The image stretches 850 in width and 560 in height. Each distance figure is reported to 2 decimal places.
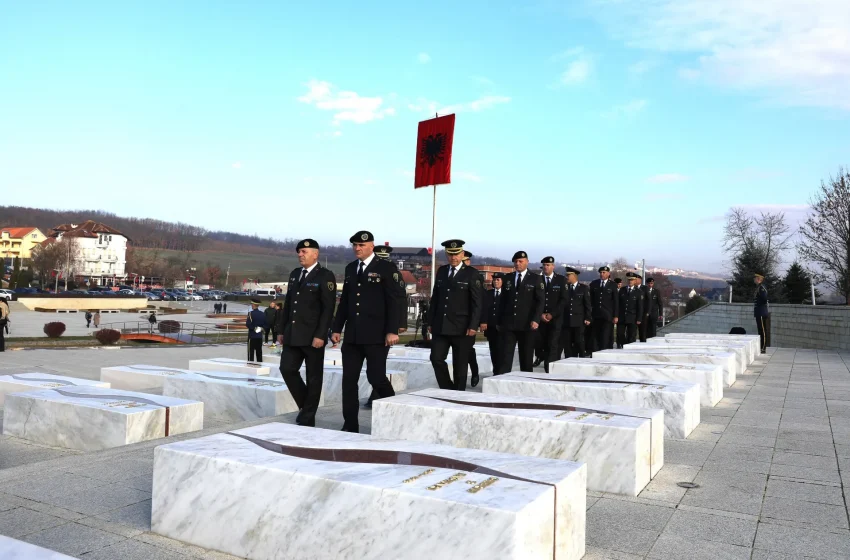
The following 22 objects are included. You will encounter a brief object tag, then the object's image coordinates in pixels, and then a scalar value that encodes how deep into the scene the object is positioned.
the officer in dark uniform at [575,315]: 12.70
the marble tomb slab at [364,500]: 2.79
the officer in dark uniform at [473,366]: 10.87
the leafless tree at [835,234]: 34.62
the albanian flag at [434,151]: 19.95
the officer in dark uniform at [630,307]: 15.17
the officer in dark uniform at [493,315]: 11.06
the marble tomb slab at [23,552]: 2.45
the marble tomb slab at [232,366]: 11.32
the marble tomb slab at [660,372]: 8.02
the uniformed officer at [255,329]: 16.80
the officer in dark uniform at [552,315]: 10.93
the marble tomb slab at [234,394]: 8.24
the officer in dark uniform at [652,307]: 16.64
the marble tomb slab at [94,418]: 6.43
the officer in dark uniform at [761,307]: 16.42
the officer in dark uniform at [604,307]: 14.06
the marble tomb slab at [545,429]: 4.41
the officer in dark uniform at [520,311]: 9.39
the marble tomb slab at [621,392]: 6.18
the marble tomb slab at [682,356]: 9.52
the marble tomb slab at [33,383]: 8.94
